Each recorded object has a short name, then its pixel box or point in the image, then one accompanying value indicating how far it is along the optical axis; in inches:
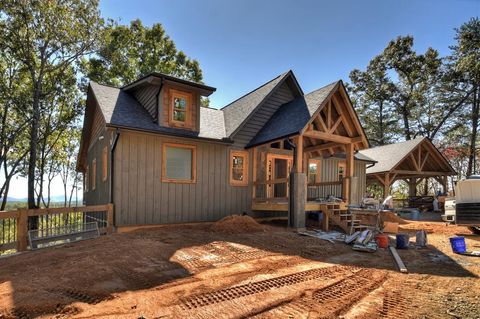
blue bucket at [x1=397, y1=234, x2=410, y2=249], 286.5
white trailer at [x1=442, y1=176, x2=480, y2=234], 368.8
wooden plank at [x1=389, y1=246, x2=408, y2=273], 204.7
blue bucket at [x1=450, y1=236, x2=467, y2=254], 265.4
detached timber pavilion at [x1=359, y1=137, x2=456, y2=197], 700.7
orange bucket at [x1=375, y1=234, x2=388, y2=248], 290.0
